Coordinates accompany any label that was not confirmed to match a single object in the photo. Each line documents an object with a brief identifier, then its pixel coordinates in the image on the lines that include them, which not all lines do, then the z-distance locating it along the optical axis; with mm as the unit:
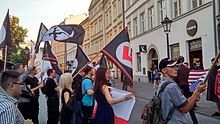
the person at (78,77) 5960
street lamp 11938
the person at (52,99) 5738
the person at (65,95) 4380
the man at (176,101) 2576
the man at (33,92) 4818
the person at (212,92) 7124
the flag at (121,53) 4369
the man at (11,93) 1815
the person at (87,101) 4465
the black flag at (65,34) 6982
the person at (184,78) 6314
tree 32237
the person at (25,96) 4556
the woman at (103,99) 3812
